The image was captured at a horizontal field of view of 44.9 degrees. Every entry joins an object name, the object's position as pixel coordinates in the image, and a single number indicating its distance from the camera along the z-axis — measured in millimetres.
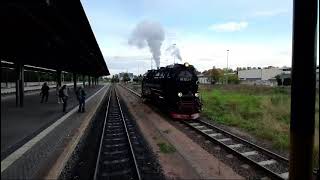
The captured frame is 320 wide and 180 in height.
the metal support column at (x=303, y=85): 3939
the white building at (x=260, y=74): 151250
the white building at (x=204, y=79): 158675
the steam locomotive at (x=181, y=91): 21422
